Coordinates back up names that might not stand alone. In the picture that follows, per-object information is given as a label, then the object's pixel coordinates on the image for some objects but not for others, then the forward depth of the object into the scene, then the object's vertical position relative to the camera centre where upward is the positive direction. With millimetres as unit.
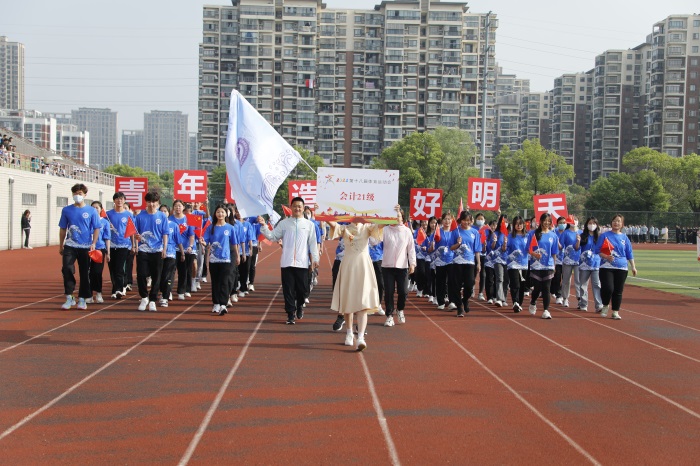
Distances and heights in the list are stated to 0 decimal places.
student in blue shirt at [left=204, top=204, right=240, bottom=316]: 11695 -706
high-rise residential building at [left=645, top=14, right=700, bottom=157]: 106625 +19836
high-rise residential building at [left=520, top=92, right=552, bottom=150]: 157500 +22127
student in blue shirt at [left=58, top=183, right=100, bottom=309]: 11414 -418
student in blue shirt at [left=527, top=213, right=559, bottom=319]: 12855 -722
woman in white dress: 8914 -804
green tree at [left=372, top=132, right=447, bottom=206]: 64125 +4679
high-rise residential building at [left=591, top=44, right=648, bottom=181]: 122875 +19277
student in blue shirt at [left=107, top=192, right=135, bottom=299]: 13117 -639
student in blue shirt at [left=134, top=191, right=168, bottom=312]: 11883 -580
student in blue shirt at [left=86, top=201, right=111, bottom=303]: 12352 -980
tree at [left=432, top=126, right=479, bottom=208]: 65062 +4210
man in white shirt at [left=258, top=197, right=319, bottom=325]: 10633 -528
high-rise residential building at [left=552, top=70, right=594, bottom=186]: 138000 +18144
